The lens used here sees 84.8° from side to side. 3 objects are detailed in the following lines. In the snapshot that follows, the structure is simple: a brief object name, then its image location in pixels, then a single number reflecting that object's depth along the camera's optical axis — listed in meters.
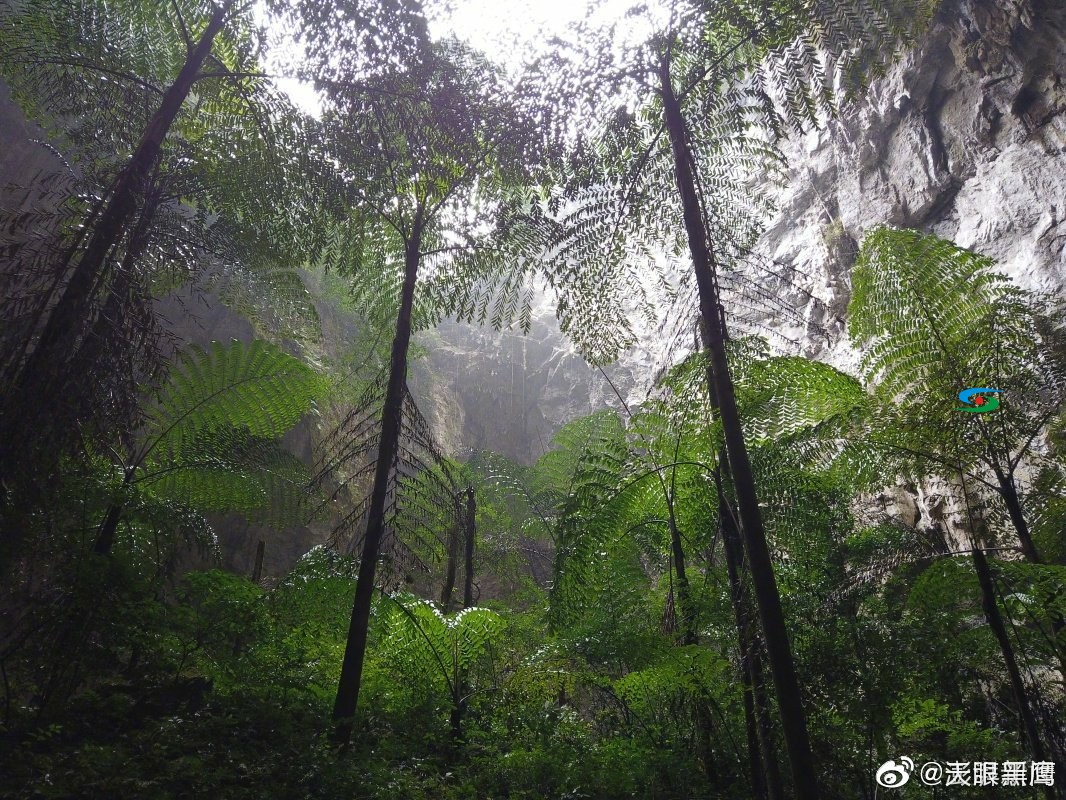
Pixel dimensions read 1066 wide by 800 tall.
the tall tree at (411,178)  3.54
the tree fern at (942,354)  3.02
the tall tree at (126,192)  2.43
